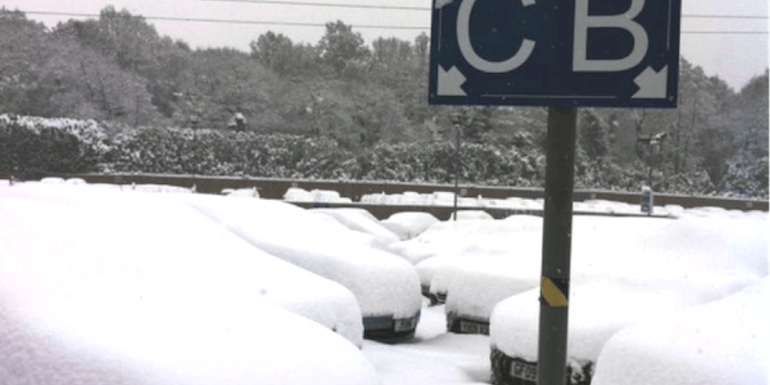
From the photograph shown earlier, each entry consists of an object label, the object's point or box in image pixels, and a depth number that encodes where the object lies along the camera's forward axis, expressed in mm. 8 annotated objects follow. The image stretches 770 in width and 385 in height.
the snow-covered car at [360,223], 16748
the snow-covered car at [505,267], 8680
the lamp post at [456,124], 29188
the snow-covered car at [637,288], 6133
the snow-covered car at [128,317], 3133
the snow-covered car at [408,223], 23297
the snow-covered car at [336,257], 8047
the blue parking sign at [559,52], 3428
